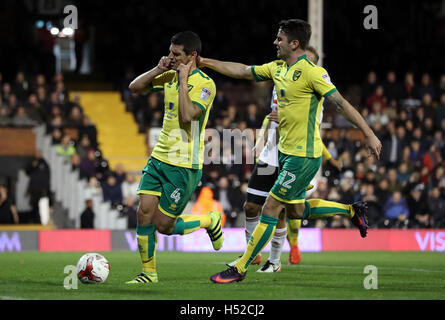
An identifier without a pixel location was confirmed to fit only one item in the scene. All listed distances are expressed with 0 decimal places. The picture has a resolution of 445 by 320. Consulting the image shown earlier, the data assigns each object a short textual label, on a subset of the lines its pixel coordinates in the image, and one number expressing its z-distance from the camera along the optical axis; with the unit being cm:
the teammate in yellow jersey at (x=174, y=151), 1669
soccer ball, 1636
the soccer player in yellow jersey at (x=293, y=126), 1667
